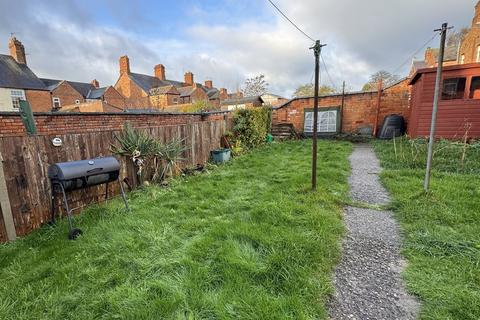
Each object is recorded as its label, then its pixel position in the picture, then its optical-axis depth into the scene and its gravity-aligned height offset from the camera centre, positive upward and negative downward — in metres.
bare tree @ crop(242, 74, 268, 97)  40.66 +6.89
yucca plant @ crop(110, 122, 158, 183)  4.46 -0.36
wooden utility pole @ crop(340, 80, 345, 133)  12.05 +0.87
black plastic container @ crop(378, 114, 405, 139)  10.55 -0.24
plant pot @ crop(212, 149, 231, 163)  7.30 -0.93
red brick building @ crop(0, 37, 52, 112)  19.55 +4.38
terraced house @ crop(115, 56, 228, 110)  32.38 +5.24
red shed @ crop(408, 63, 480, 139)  8.02 +0.66
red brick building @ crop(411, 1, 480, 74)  15.27 +5.50
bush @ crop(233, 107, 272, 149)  9.06 -0.06
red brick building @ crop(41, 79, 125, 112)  27.16 +4.58
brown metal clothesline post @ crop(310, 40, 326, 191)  3.60 +0.55
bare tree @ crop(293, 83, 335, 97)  29.34 +4.86
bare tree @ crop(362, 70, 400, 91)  31.38 +6.69
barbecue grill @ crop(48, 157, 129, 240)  2.99 -0.63
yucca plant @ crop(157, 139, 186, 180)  5.28 -0.69
